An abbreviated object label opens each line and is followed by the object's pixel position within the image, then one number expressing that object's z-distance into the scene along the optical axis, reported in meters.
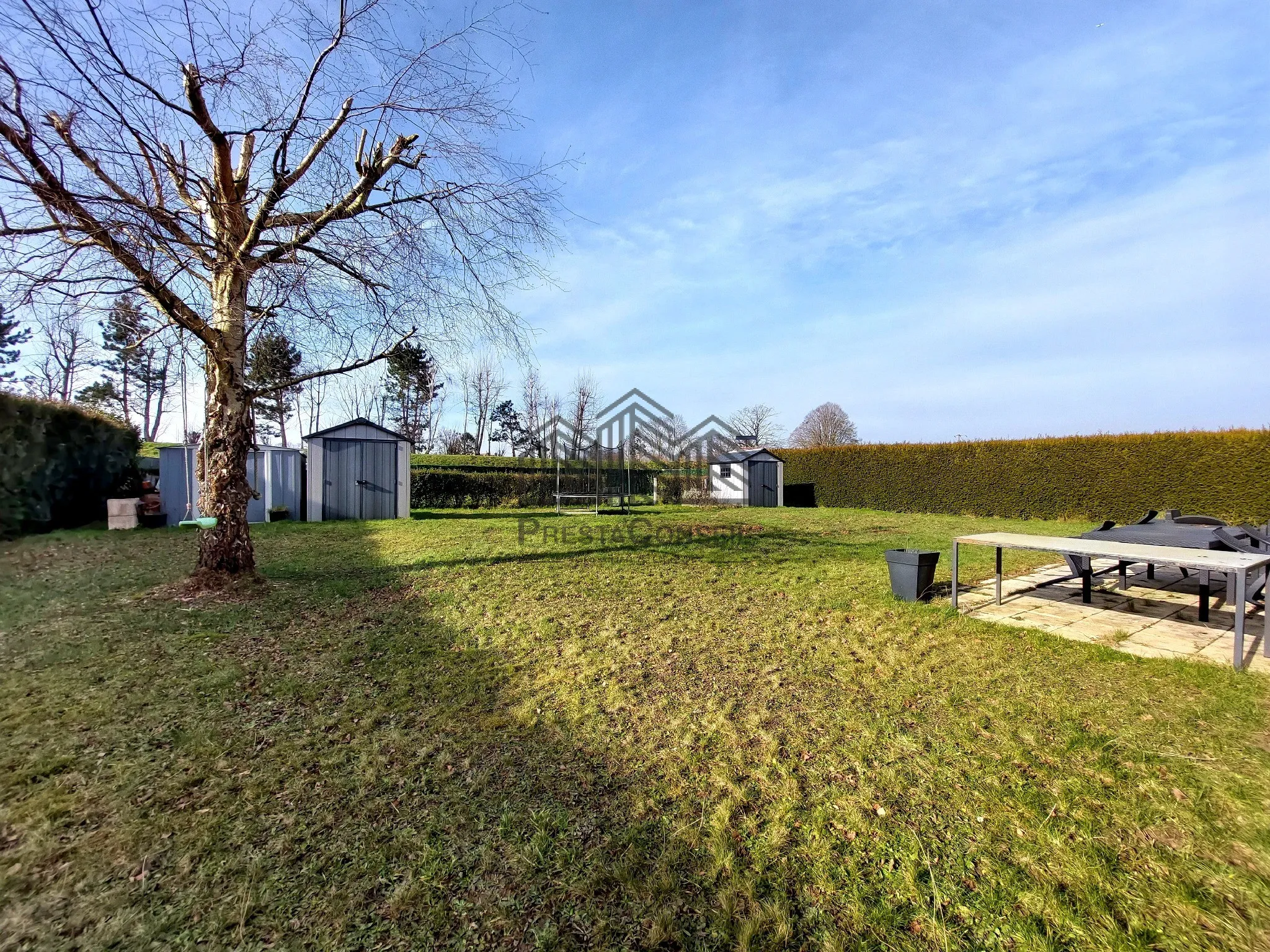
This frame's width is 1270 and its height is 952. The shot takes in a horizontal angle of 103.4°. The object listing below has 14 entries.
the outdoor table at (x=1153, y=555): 3.42
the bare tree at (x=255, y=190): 3.60
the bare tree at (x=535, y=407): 29.28
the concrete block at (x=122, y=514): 9.62
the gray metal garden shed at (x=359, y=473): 11.79
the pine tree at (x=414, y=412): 24.81
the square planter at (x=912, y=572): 5.01
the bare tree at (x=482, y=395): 28.53
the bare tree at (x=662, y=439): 22.84
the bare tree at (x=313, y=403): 26.22
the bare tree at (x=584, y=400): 27.50
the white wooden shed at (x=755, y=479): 19.39
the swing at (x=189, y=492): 4.93
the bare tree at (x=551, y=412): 26.73
